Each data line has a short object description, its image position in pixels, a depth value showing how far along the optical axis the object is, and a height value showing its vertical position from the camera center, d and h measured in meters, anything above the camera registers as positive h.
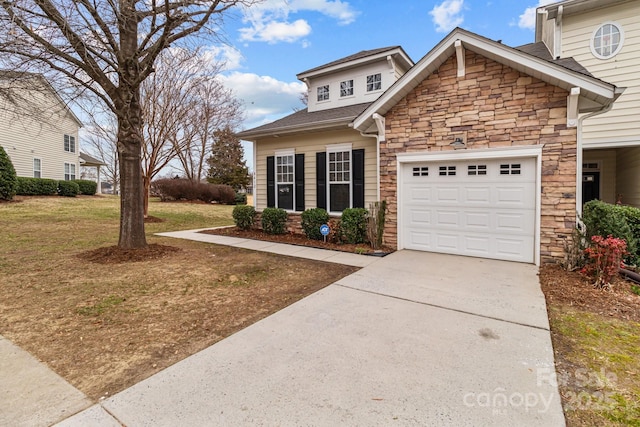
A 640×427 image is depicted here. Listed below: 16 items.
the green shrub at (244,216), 10.36 -0.55
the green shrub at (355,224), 7.82 -0.64
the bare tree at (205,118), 14.26 +5.09
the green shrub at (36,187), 18.35 +0.93
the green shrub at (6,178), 14.93 +1.17
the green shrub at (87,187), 23.02 +1.10
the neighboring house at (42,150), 19.67 +3.54
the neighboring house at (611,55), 8.20 +3.90
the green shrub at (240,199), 26.56 +0.08
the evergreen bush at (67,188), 20.80 +0.90
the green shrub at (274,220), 9.51 -0.63
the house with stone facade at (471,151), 5.81 +1.05
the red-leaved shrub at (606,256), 4.54 -0.89
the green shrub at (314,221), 8.53 -0.60
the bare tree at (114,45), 5.56 +3.00
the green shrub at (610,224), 4.97 -0.45
